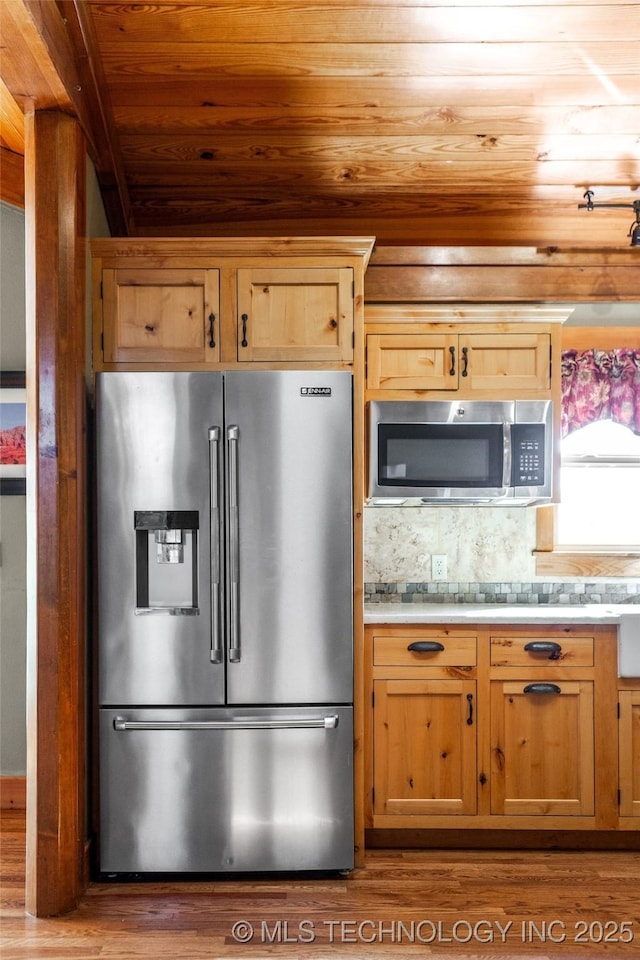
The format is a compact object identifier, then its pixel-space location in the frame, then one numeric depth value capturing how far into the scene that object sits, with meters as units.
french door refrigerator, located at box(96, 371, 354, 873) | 2.82
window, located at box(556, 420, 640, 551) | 3.84
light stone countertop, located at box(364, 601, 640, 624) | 3.12
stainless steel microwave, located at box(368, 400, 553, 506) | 3.40
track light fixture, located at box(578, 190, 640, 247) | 3.24
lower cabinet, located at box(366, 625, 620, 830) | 3.09
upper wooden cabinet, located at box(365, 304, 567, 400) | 3.49
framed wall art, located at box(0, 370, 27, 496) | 3.73
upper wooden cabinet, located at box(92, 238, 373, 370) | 2.94
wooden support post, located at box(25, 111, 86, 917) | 2.58
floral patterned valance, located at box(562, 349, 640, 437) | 3.77
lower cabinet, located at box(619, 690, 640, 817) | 3.09
